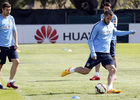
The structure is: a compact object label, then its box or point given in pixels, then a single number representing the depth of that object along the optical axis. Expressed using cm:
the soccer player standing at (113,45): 2473
